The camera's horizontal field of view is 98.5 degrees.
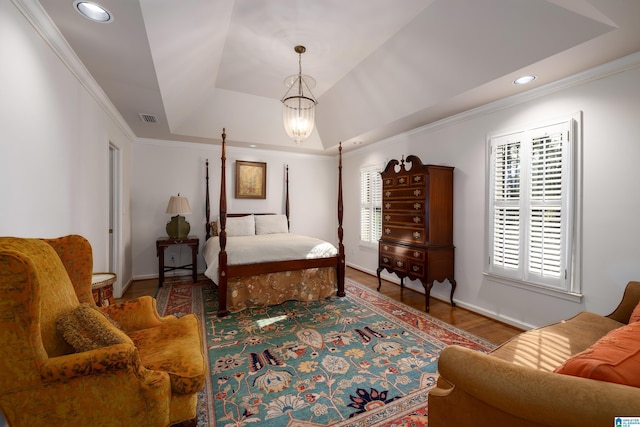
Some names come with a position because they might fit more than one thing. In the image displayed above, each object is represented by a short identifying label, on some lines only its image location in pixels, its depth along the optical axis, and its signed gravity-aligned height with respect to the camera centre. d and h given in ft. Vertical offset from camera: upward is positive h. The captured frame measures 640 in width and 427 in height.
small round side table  7.37 -2.19
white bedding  10.99 -1.74
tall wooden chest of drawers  11.18 -0.62
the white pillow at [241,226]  15.83 -0.97
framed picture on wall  17.65 +1.95
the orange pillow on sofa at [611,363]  2.74 -1.62
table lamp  14.78 -0.48
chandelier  10.15 +3.51
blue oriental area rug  5.62 -4.09
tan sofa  2.45 -1.92
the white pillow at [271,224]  16.89 -0.90
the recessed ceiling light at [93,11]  5.34 +3.96
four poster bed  10.77 -2.47
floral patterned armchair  3.23 -2.01
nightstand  14.18 -2.04
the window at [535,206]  8.26 +0.14
